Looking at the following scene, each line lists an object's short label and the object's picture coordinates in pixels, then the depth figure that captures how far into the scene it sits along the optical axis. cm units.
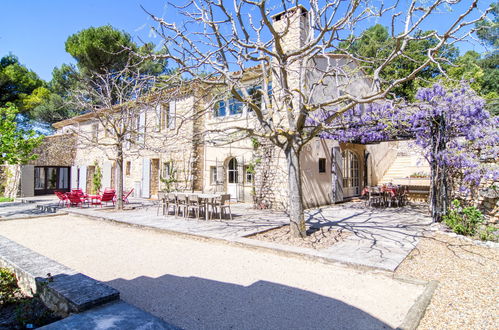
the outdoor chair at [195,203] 838
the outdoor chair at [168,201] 898
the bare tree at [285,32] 446
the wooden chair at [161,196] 928
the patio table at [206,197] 802
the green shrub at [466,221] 590
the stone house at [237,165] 1038
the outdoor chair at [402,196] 1082
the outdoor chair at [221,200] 789
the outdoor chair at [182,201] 866
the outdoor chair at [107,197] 1063
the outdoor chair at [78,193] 1147
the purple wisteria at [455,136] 698
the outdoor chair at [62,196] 1122
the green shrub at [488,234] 548
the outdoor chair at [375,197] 1015
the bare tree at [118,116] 992
